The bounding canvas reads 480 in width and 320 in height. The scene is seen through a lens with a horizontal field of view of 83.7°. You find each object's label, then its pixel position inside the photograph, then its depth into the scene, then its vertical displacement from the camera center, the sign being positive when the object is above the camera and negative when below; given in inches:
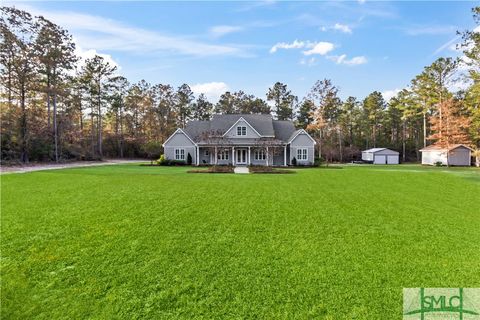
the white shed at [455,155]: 1258.6 -12.0
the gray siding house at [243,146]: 1095.6 +37.5
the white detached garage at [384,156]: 1557.6 -14.8
